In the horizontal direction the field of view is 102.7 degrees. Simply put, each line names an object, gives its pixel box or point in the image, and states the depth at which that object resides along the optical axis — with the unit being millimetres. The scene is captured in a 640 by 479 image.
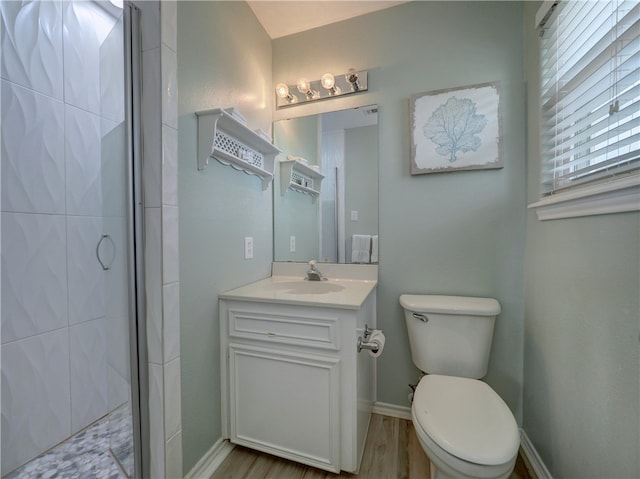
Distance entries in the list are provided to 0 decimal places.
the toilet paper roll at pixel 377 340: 1190
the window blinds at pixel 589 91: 751
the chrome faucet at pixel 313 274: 1585
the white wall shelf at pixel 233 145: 1098
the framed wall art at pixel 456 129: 1356
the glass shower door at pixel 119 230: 954
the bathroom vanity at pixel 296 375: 1071
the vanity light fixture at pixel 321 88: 1575
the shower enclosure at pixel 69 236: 1000
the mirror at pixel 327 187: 1588
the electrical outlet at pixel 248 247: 1467
